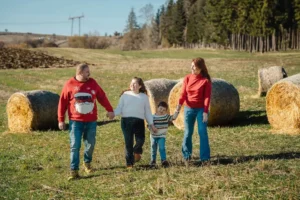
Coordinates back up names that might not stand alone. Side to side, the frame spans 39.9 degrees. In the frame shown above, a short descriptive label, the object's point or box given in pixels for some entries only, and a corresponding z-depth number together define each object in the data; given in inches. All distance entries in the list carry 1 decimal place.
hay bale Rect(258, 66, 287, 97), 707.4
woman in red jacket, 343.0
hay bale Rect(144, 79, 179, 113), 562.3
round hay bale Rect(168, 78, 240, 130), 507.8
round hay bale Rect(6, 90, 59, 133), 564.7
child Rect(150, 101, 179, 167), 335.0
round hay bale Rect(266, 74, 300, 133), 458.2
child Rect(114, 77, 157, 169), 330.6
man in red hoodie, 318.0
